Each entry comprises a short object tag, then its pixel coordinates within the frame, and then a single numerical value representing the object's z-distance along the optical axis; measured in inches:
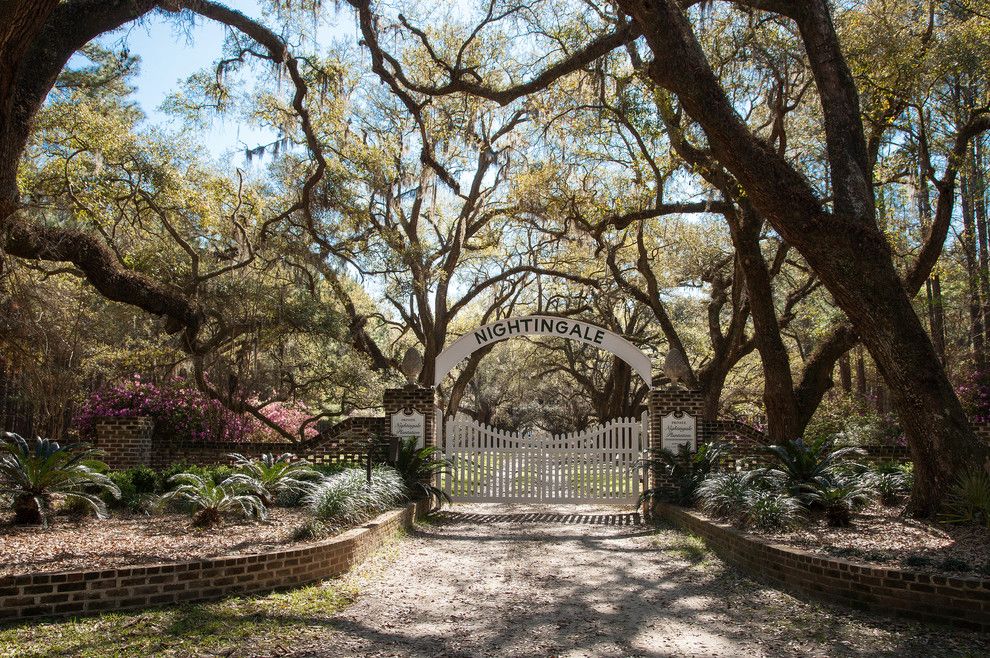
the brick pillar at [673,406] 458.3
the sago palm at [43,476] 269.3
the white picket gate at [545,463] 486.6
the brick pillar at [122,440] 456.8
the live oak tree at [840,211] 266.2
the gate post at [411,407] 470.6
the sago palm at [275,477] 335.0
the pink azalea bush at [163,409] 503.8
